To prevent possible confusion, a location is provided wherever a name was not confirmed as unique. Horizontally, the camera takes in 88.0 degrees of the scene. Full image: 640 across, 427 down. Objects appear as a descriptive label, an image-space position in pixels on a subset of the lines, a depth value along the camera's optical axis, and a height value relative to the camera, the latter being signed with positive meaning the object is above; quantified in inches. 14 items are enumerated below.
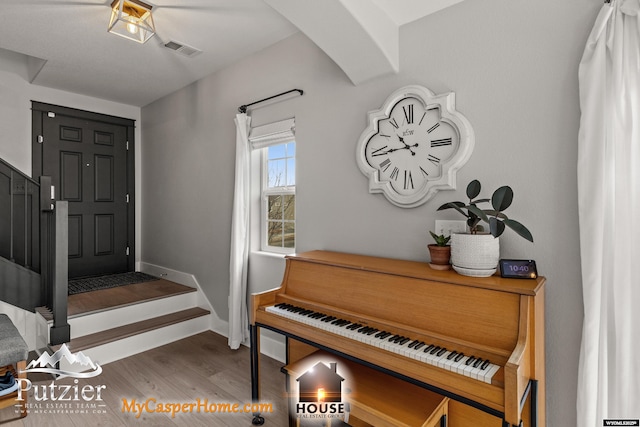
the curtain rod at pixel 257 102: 105.6 +38.5
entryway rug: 147.3 -34.1
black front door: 157.8 +14.5
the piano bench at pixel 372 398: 56.8 -34.8
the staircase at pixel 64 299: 108.0 -35.4
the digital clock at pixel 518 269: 60.3 -10.5
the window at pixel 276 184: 115.5 +10.0
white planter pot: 61.7 -8.1
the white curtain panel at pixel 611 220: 56.2 -1.4
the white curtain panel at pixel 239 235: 121.0 -8.9
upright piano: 52.2 -22.8
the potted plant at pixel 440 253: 69.3 -8.8
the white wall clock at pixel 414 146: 75.5 +16.1
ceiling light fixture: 89.4 +53.2
